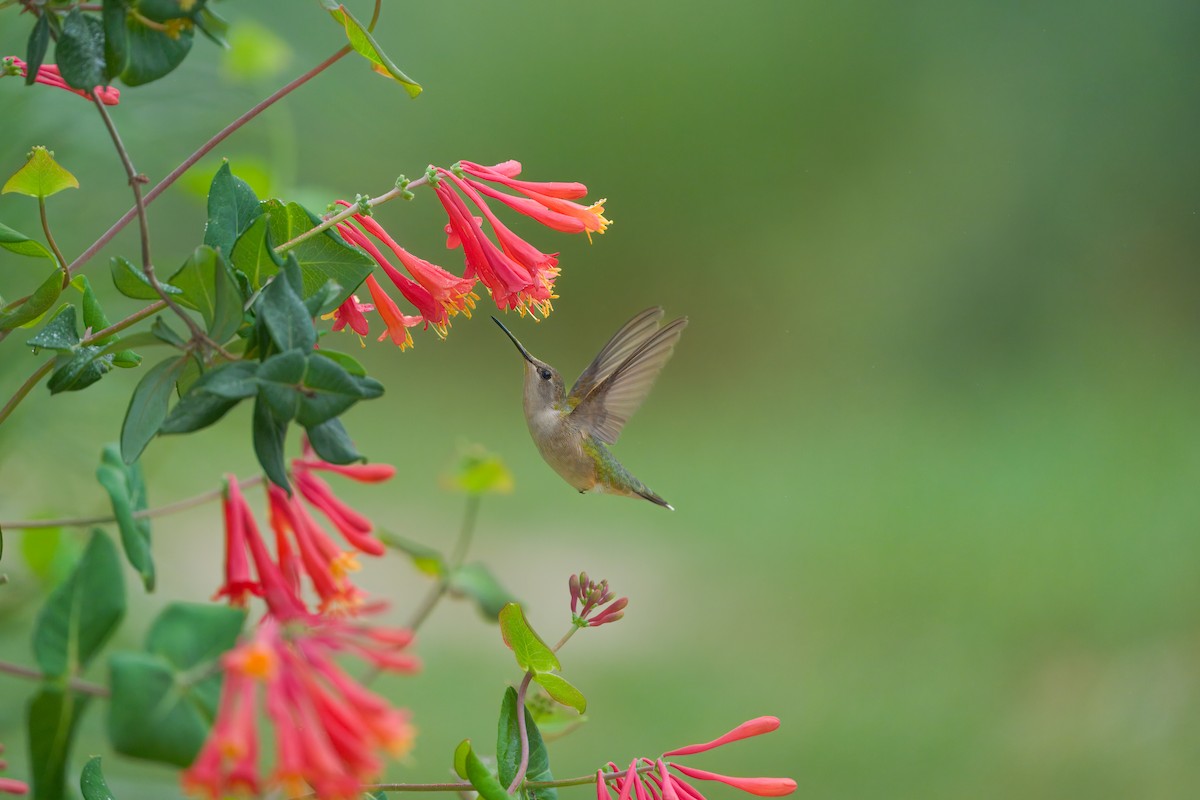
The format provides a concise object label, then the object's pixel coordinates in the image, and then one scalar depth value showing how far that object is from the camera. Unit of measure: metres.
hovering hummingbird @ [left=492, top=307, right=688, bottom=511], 3.10
